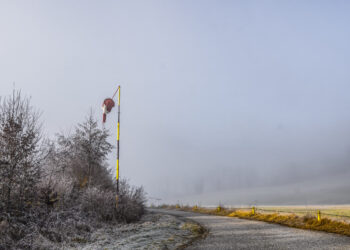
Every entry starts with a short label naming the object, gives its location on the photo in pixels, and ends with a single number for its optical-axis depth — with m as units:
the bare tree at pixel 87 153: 20.88
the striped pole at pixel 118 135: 15.88
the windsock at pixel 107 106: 17.94
